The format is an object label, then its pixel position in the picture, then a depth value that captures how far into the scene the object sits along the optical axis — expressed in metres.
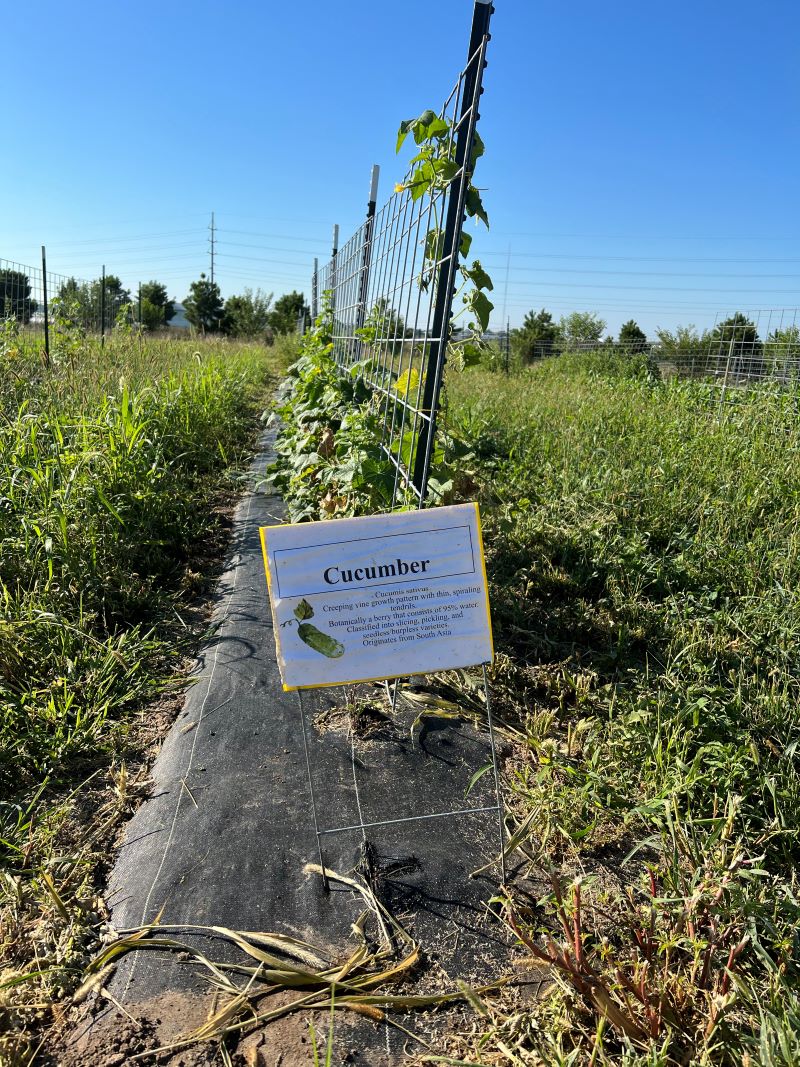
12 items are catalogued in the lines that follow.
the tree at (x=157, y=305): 33.03
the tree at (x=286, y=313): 29.58
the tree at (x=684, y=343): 17.84
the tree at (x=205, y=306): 42.62
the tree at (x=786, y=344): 12.63
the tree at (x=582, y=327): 25.34
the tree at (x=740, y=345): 16.02
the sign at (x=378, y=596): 1.59
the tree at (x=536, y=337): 24.89
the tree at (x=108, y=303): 19.83
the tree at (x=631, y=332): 30.15
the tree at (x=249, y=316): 34.84
